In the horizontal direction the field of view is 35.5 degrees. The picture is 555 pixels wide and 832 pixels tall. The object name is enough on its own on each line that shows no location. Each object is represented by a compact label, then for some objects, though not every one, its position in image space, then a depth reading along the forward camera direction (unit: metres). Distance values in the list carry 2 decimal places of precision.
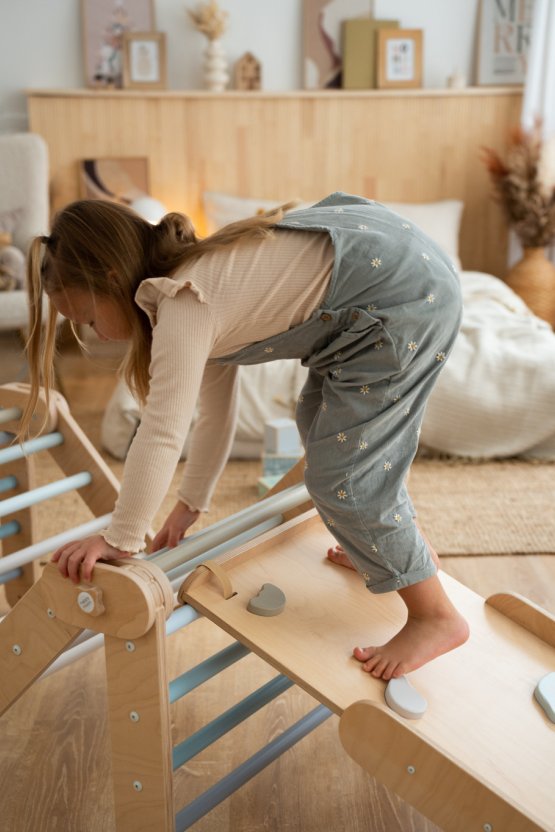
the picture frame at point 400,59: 3.76
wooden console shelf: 3.80
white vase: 3.72
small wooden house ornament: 3.79
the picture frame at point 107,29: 3.72
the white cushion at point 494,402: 2.62
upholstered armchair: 3.52
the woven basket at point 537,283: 3.68
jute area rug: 2.18
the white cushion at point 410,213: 3.75
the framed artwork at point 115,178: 3.83
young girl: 1.13
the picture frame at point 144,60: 3.72
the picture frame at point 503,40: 3.79
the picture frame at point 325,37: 3.74
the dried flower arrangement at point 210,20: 3.65
